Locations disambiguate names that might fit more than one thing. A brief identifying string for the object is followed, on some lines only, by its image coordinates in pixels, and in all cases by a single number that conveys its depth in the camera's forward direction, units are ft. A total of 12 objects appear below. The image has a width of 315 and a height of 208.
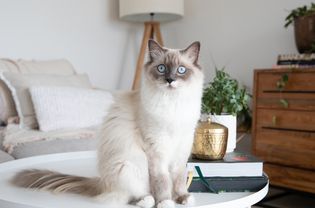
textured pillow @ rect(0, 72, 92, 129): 6.49
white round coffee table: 2.64
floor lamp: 8.64
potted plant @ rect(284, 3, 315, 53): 6.81
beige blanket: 5.42
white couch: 5.17
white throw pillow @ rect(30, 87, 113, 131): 6.13
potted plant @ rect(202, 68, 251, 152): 3.62
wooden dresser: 6.31
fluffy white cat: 2.64
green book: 3.01
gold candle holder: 3.23
